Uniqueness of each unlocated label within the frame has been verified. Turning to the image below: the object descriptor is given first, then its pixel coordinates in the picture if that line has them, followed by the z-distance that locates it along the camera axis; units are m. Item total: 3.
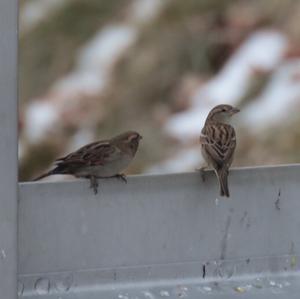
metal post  6.50
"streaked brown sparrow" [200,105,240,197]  11.42
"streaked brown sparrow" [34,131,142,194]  10.92
